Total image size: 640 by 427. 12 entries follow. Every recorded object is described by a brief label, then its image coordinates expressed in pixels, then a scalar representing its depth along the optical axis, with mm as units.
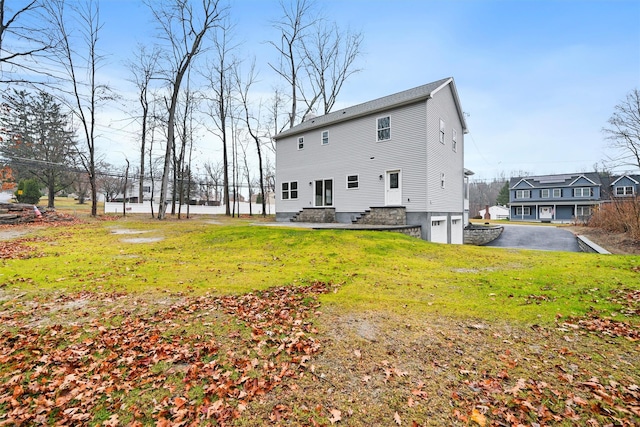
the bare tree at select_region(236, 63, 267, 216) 28828
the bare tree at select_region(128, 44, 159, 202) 23281
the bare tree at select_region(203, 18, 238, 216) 26141
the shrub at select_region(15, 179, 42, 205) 23219
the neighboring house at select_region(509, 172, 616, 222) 37531
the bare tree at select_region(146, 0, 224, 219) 19266
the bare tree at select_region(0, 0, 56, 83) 8336
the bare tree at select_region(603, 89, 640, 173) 26328
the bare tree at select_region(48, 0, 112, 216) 18469
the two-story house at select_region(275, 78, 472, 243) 13656
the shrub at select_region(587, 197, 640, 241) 12500
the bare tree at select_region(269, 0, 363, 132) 25495
